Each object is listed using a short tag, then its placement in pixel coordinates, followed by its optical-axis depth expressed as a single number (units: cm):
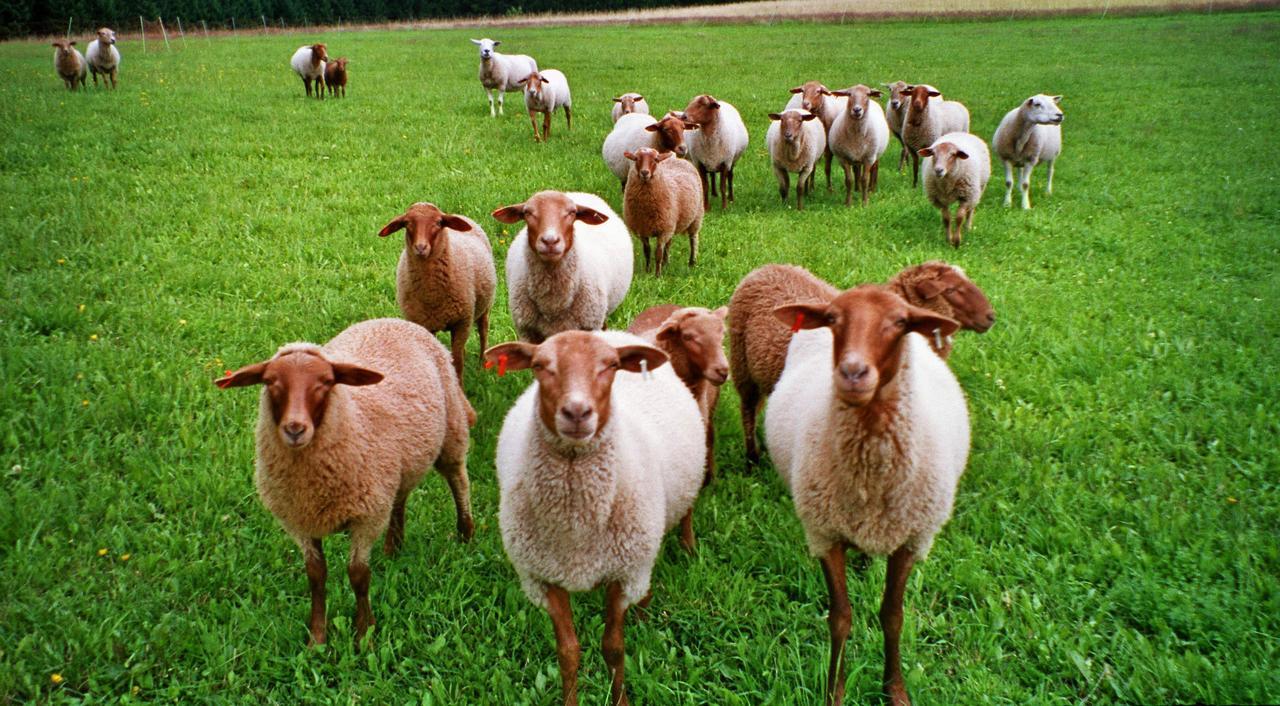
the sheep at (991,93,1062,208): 1102
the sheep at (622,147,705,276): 819
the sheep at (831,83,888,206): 1123
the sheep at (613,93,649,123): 1401
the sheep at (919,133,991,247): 916
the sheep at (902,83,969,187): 1212
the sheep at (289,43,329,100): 1962
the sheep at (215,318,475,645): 324
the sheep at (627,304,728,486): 450
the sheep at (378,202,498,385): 545
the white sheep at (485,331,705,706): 305
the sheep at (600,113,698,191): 1002
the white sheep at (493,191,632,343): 541
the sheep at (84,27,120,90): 1877
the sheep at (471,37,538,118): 1842
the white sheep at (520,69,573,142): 1574
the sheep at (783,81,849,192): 1247
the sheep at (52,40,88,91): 1842
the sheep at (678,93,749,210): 1088
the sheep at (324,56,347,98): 1986
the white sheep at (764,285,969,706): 302
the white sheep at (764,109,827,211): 1076
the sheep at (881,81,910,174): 1315
